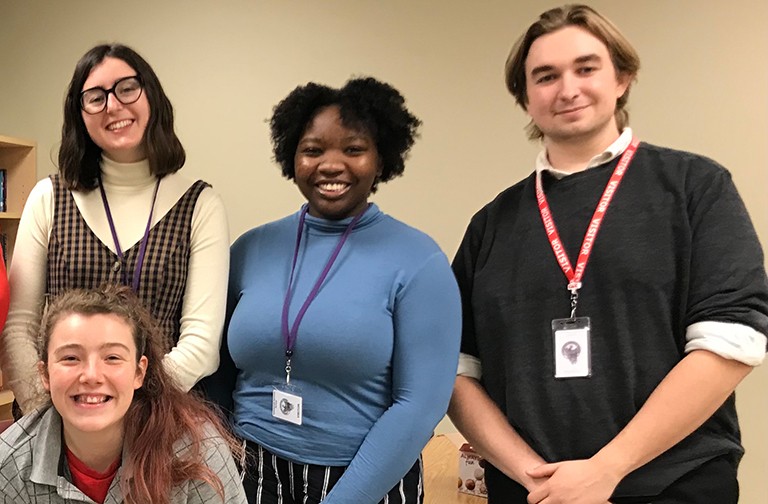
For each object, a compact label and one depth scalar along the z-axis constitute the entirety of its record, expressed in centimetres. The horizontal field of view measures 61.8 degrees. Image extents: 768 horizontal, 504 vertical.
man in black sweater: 131
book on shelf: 376
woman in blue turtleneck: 145
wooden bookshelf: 370
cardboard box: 208
